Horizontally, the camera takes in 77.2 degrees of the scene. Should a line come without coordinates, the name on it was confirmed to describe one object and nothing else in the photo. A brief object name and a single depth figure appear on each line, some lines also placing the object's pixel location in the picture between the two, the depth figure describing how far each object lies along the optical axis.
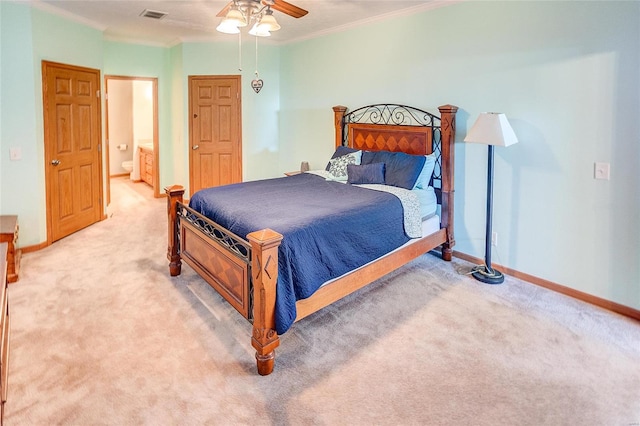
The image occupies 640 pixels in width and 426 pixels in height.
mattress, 3.69
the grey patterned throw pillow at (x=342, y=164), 4.42
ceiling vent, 4.55
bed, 2.38
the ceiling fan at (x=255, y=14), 2.84
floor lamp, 3.29
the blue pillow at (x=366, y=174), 4.07
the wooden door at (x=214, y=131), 6.15
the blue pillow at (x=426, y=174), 3.90
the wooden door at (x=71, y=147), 4.46
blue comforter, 2.50
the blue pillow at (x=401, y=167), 3.87
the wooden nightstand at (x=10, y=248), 3.42
